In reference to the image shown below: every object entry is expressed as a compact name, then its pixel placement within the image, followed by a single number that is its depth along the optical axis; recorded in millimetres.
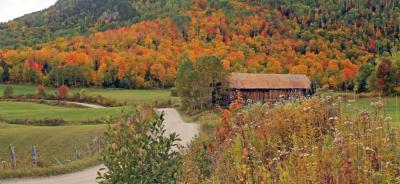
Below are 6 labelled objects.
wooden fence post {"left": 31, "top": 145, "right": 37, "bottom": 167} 21695
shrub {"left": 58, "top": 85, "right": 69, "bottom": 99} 84150
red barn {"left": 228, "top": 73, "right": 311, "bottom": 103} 56906
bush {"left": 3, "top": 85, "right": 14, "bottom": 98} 86688
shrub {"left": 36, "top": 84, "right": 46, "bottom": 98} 86594
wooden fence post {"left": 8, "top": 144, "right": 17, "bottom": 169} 21484
